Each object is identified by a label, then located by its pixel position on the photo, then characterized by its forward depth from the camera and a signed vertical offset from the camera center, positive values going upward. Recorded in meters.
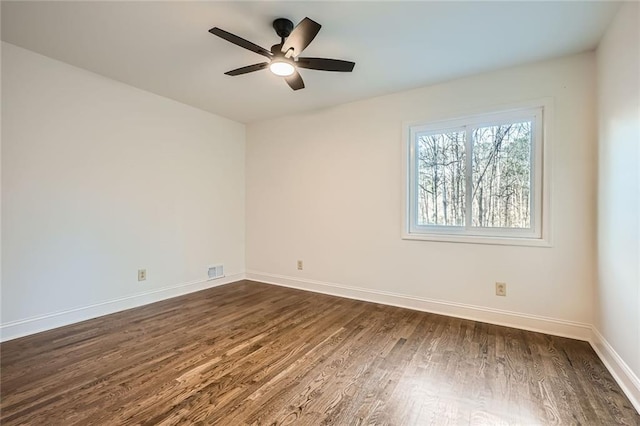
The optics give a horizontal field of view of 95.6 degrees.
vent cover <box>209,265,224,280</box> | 4.04 -0.85
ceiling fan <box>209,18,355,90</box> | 1.85 +1.13
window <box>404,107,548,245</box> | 2.66 +0.35
